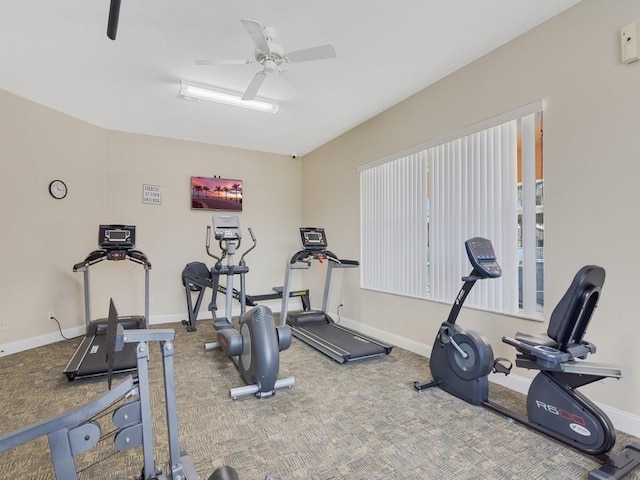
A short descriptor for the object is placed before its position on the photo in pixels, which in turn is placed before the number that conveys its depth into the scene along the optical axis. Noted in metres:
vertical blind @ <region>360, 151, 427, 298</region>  3.94
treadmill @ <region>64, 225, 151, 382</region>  3.74
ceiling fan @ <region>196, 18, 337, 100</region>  2.44
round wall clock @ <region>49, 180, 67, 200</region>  4.36
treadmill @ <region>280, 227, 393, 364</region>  3.72
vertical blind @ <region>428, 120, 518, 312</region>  3.01
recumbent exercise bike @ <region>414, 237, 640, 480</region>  1.91
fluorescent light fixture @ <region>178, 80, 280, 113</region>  3.62
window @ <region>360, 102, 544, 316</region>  2.87
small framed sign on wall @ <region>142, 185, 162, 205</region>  5.35
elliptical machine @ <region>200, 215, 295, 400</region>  2.78
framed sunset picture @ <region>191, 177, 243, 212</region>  5.70
